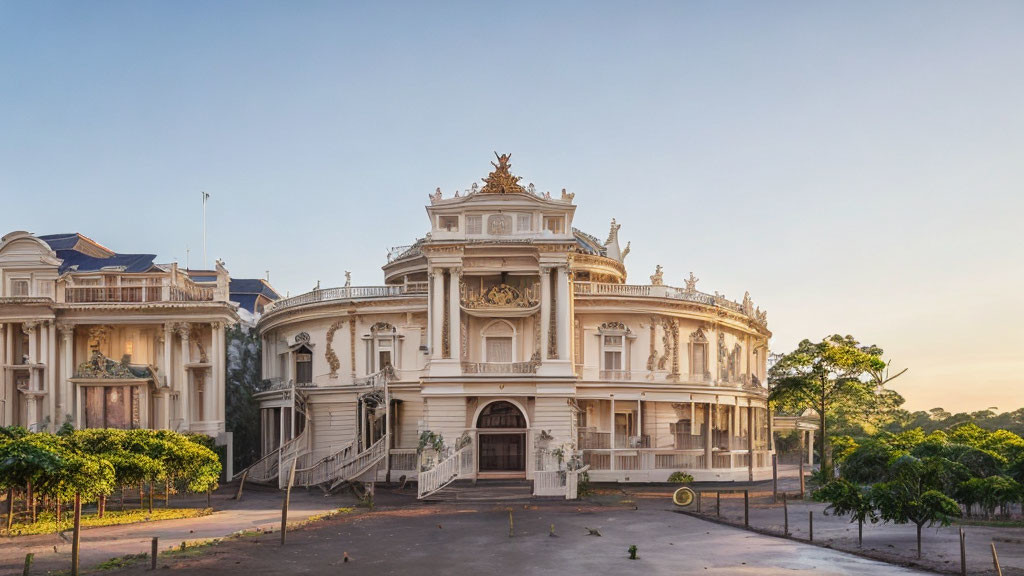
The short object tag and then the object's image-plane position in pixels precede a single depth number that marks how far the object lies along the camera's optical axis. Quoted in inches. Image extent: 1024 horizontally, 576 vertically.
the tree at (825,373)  1886.1
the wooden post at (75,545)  847.1
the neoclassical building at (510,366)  1632.6
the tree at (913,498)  950.4
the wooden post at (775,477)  1528.1
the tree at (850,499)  1013.2
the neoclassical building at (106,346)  1900.8
